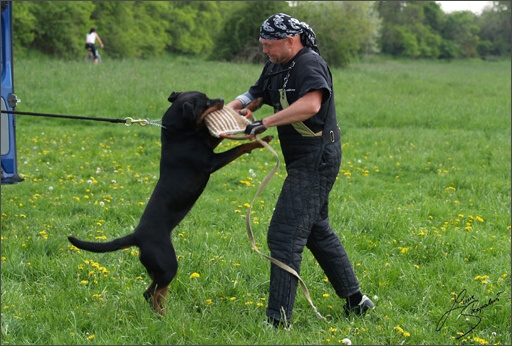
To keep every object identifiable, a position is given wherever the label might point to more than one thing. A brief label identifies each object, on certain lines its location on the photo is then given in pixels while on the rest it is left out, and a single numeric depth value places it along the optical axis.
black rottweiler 8.07
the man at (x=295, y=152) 8.13
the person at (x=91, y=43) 54.34
